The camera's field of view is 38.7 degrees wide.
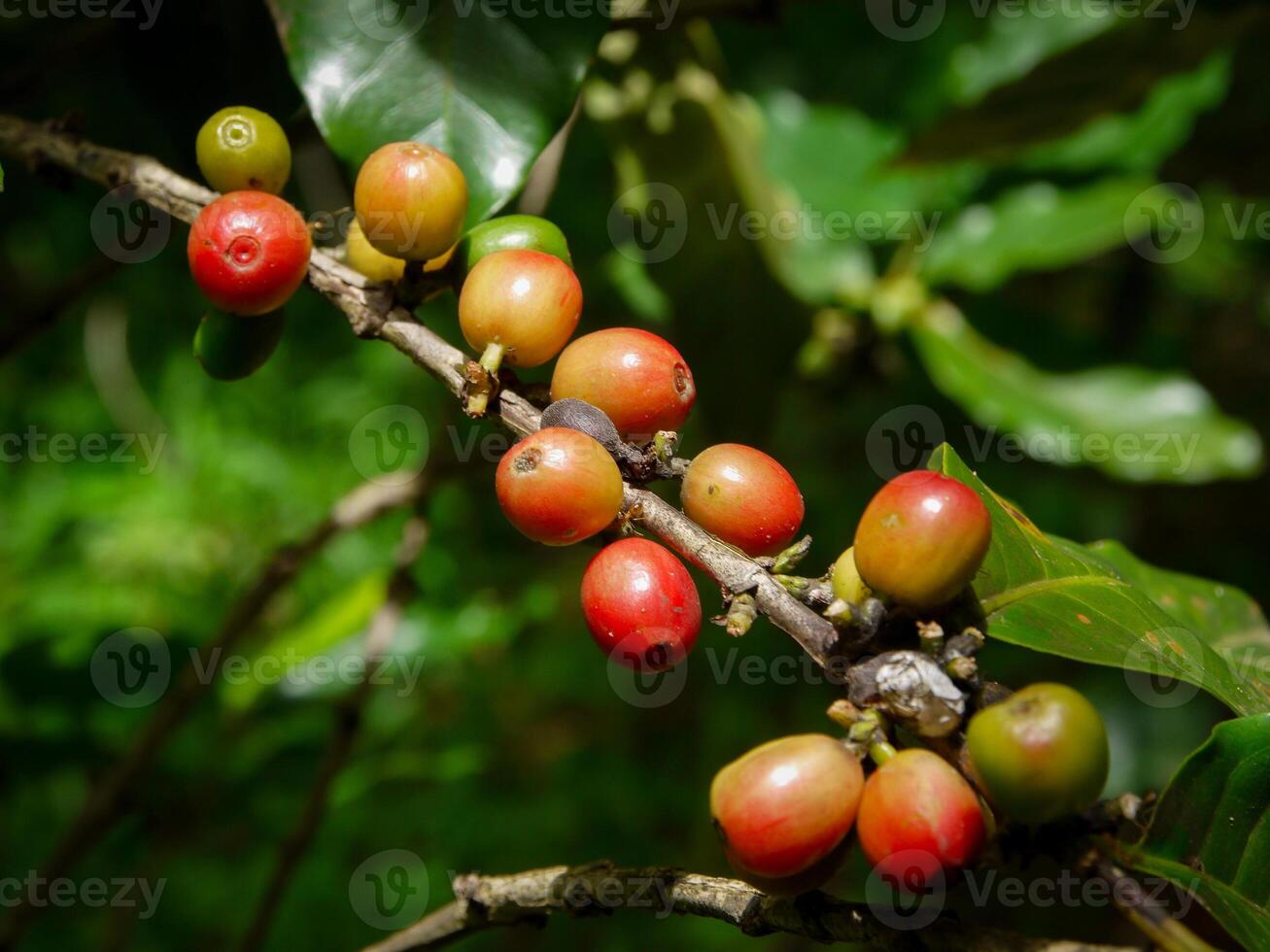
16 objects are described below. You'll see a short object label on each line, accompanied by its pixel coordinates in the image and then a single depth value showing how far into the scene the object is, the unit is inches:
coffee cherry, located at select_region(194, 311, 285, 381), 8.4
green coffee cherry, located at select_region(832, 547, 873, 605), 7.1
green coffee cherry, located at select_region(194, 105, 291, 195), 8.2
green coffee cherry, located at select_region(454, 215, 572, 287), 8.1
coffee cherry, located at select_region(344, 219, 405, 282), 8.2
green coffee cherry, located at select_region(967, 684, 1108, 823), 6.3
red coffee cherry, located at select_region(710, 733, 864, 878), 6.5
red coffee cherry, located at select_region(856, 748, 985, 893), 6.4
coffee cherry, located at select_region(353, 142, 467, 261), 7.7
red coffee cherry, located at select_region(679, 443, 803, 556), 7.3
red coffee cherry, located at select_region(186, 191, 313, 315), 7.8
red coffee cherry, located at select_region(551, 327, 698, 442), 7.5
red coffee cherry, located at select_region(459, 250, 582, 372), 7.6
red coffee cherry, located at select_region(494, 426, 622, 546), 7.1
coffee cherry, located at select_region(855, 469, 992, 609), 6.7
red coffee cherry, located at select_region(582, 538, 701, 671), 7.1
